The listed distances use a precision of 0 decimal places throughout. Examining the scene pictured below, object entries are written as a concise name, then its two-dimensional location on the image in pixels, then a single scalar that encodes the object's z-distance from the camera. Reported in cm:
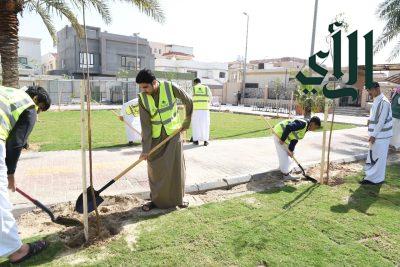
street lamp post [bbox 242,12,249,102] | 3441
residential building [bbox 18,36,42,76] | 3835
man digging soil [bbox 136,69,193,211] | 430
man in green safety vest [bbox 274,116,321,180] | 538
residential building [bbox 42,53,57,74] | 5469
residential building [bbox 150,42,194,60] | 6178
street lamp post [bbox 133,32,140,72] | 4121
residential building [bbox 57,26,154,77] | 3891
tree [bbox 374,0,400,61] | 1319
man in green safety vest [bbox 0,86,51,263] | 286
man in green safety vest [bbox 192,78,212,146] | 898
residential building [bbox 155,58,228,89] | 4953
